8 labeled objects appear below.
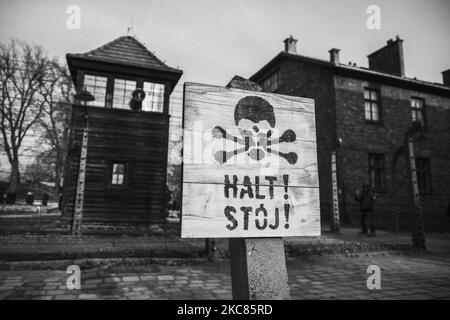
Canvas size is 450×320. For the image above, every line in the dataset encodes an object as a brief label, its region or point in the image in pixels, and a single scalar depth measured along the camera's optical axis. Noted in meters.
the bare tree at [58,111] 27.32
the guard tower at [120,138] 12.14
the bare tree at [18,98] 26.16
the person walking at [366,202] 10.64
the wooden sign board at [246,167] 1.44
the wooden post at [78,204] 8.44
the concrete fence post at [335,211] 10.44
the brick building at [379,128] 14.22
